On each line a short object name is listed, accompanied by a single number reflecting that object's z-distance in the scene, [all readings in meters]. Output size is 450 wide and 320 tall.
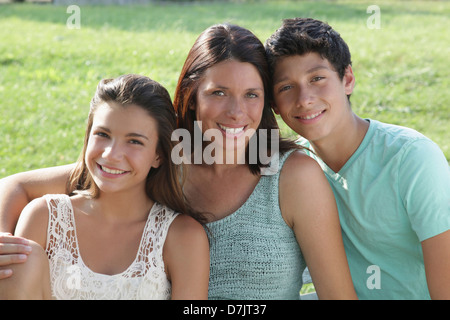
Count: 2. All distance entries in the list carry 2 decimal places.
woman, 2.69
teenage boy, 2.63
